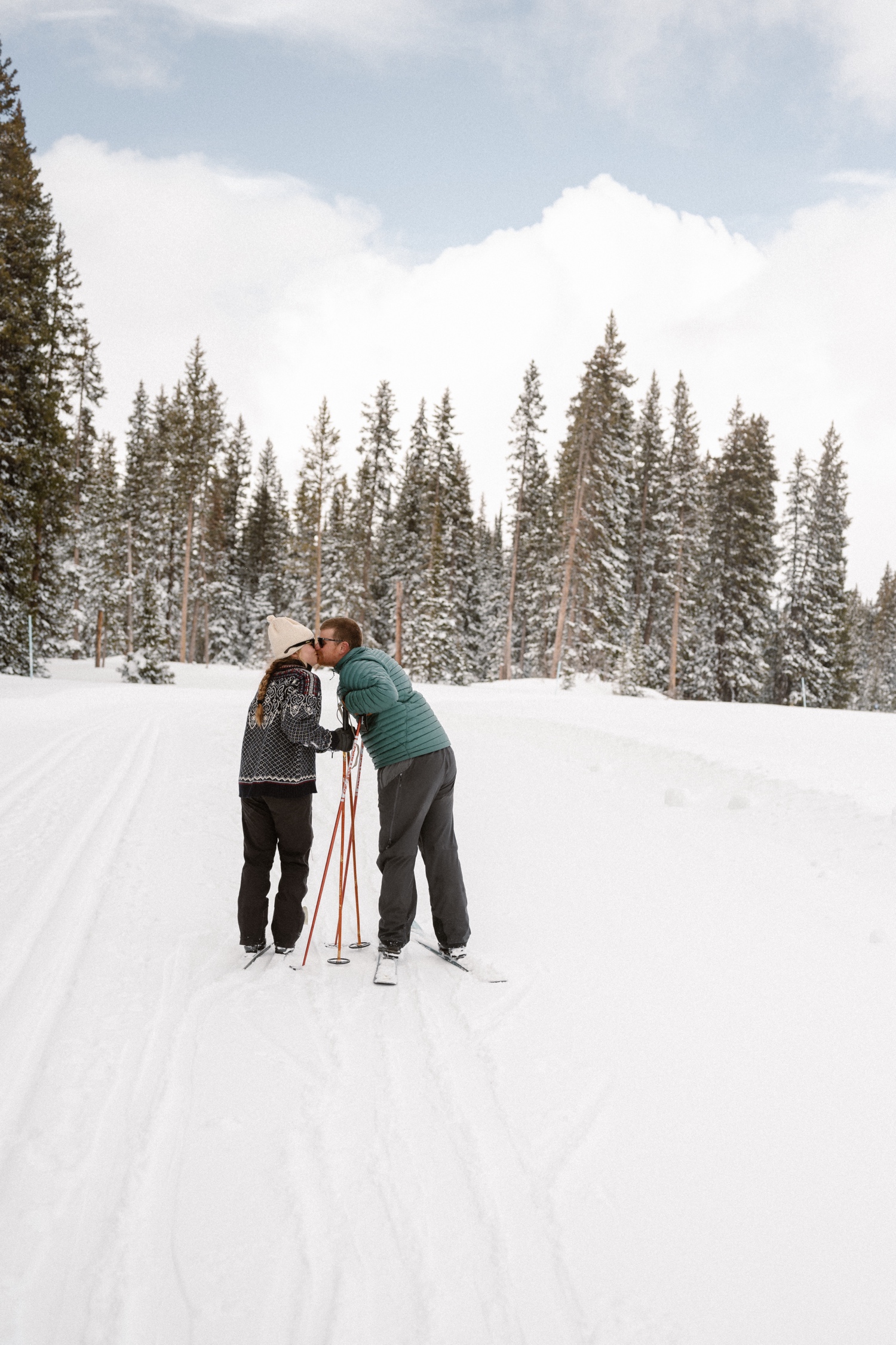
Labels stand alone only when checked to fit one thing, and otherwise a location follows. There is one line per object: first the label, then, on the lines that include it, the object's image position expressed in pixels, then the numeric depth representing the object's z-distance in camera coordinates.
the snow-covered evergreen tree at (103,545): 40.75
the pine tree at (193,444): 40.53
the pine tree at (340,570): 41.88
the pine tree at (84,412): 37.66
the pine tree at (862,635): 64.66
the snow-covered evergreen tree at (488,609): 48.94
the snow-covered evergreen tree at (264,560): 53.00
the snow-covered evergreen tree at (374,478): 41.97
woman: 4.43
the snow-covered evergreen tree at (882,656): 62.31
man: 4.39
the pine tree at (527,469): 37.44
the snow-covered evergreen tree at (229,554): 47.88
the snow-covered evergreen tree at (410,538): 42.00
